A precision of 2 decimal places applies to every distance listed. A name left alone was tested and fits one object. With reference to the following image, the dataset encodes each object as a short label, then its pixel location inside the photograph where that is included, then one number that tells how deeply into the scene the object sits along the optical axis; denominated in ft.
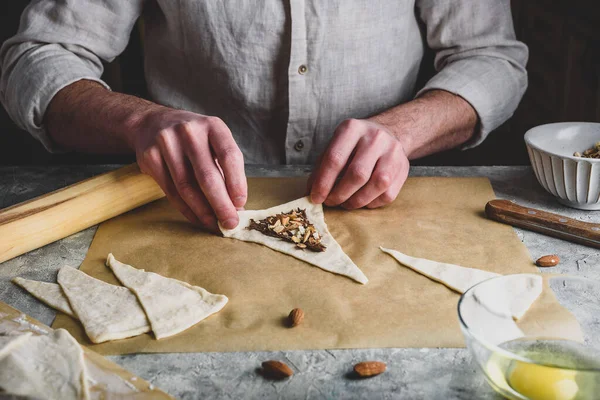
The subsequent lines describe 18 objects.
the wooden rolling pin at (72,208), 4.48
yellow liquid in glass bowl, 2.72
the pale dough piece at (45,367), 3.00
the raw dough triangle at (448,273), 4.06
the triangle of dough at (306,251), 4.31
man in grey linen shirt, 5.95
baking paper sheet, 3.59
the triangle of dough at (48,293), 3.88
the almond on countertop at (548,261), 4.31
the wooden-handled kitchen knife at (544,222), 4.56
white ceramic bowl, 4.85
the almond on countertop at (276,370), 3.26
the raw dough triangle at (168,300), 3.68
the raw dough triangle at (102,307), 3.60
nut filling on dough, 4.62
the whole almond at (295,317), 3.68
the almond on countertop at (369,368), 3.26
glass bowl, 2.77
